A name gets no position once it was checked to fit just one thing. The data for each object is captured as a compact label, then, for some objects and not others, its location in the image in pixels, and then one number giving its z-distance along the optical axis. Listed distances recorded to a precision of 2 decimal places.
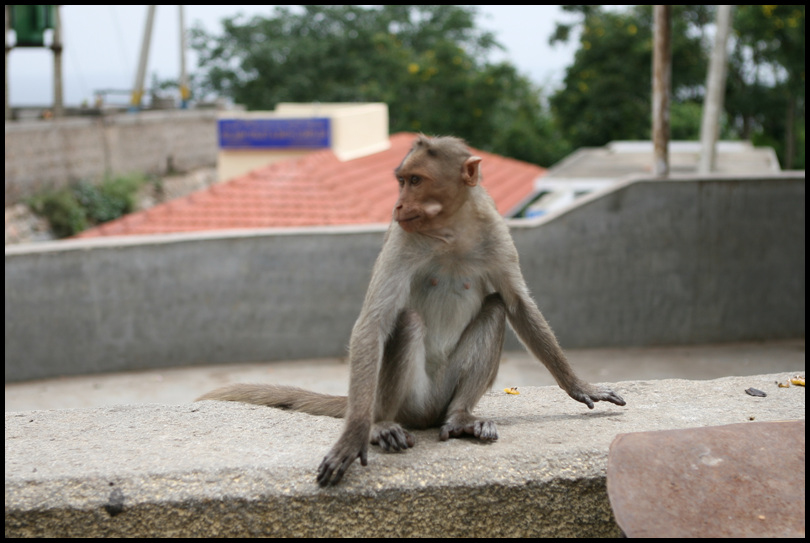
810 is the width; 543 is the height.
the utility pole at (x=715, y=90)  9.60
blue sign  14.47
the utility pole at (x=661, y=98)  7.80
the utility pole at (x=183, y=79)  26.89
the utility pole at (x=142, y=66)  24.47
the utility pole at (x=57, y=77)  18.42
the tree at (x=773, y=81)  17.72
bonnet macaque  2.97
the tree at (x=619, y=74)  19.94
